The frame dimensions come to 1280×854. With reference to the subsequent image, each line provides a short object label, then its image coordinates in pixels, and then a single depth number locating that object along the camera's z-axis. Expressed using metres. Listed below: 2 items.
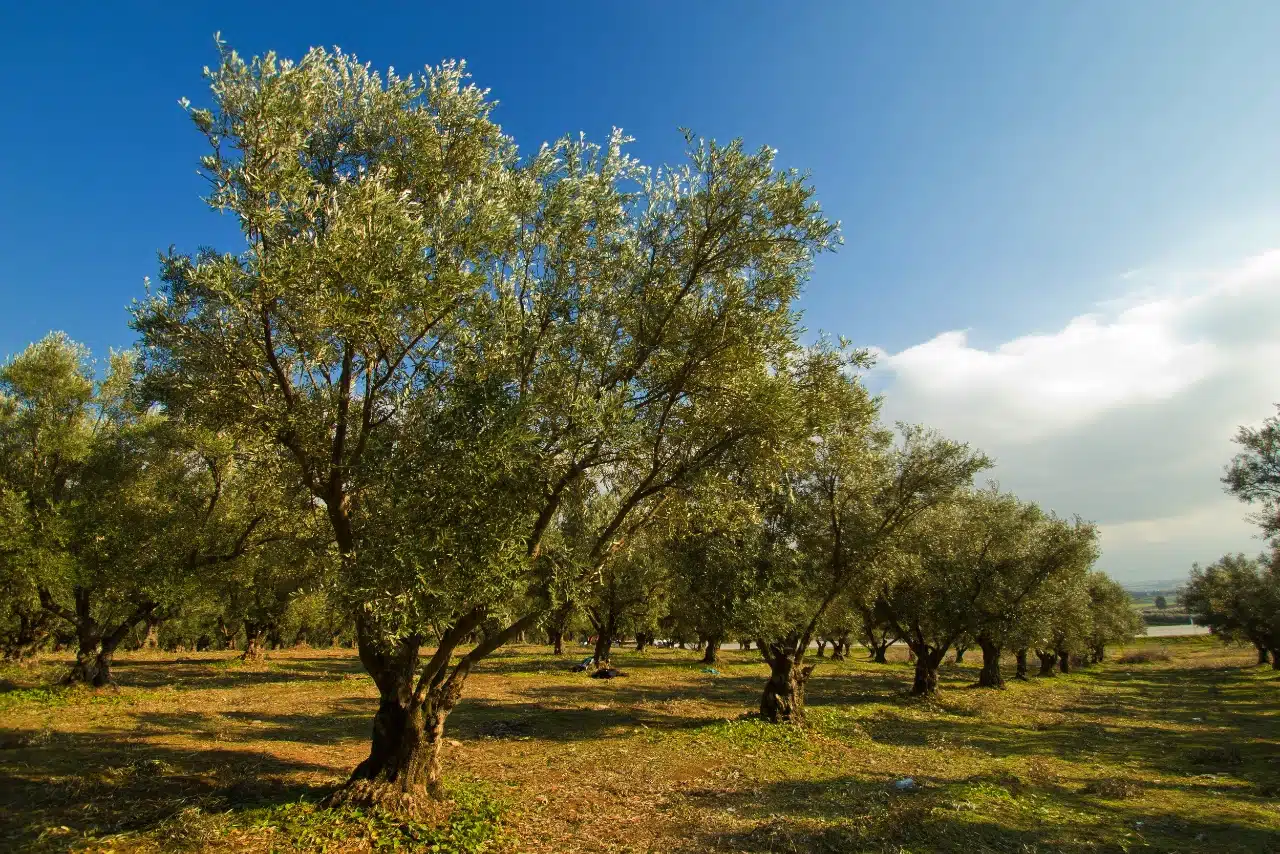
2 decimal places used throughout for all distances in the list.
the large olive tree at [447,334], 11.22
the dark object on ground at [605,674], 44.50
